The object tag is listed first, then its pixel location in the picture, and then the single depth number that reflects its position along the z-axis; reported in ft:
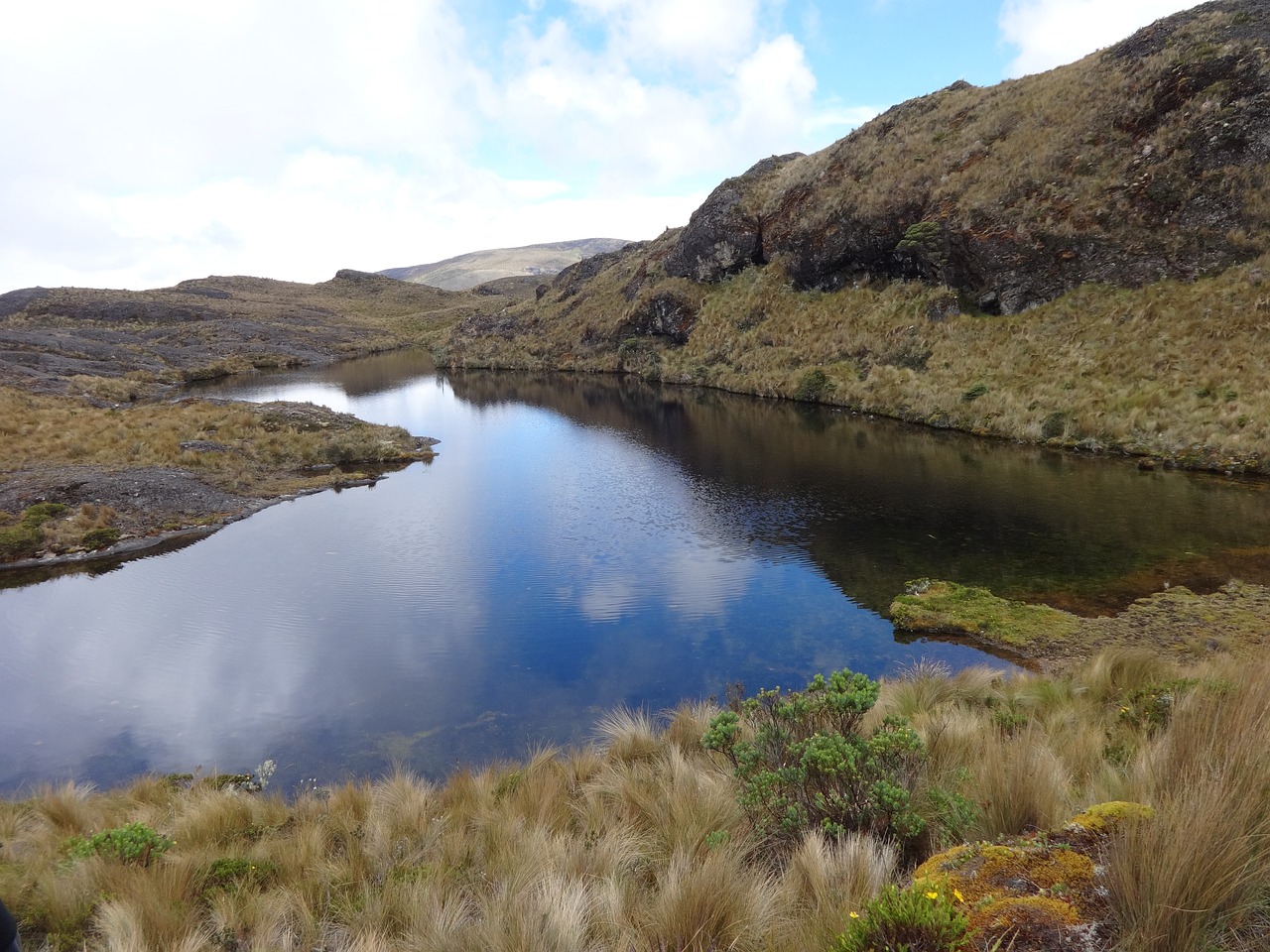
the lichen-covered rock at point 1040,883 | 9.41
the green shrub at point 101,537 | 58.59
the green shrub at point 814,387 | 121.29
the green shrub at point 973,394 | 95.55
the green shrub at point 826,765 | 16.05
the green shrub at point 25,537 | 56.59
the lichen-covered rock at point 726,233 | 173.58
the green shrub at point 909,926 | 9.05
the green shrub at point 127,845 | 17.67
